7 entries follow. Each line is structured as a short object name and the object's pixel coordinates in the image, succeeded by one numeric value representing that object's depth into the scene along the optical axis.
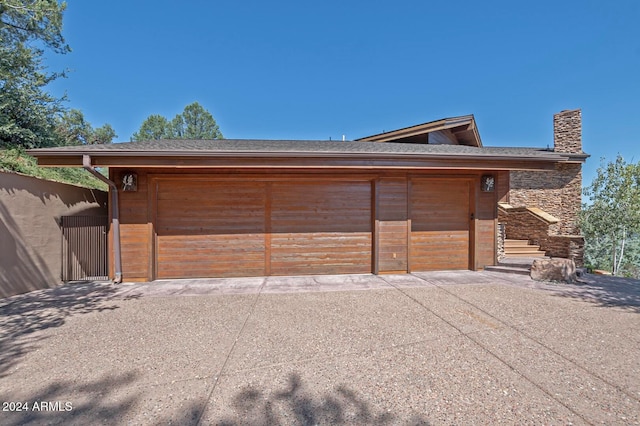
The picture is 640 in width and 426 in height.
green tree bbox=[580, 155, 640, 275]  8.95
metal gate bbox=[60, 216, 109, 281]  5.41
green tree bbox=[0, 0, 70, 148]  7.39
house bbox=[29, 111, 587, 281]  5.34
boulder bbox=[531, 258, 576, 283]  5.19
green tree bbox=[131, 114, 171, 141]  22.66
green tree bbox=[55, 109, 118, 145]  12.43
